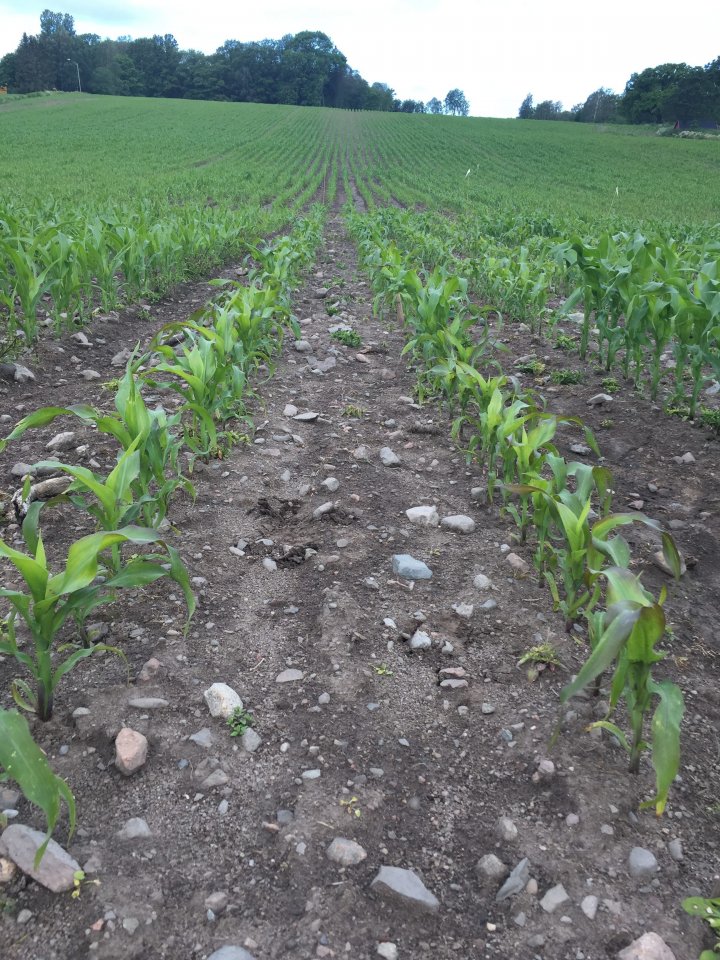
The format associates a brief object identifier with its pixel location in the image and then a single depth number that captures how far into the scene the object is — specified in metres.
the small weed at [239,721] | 1.93
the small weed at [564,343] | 5.84
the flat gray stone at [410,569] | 2.73
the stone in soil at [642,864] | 1.56
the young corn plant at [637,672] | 1.43
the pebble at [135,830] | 1.61
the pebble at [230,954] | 1.36
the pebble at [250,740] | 1.90
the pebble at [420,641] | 2.33
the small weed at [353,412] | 4.45
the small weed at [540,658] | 2.22
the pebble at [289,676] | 2.17
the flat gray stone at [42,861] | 1.46
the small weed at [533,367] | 5.26
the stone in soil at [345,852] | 1.59
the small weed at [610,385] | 4.81
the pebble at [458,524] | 3.07
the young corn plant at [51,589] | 1.76
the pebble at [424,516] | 3.13
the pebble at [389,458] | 3.73
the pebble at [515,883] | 1.53
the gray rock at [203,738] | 1.89
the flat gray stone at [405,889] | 1.49
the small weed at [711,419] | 4.07
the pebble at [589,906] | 1.48
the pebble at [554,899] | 1.49
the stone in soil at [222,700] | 2.00
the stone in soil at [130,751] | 1.77
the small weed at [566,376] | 5.00
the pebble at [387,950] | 1.39
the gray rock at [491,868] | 1.57
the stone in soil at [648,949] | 1.36
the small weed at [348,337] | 6.09
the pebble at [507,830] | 1.67
